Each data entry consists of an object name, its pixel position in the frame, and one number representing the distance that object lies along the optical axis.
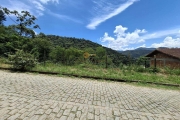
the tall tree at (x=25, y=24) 19.83
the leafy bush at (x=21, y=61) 5.42
